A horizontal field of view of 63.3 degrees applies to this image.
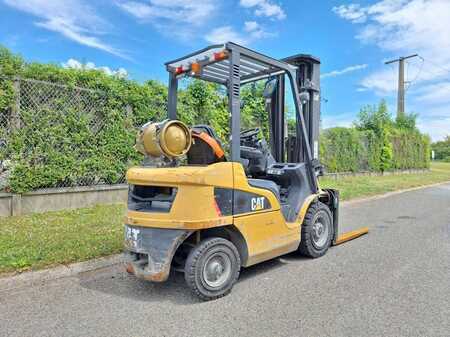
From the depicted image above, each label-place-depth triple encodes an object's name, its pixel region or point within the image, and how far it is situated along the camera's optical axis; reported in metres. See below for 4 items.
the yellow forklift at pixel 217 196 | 3.55
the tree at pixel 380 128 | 19.89
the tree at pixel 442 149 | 66.88
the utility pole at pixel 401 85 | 27.34
